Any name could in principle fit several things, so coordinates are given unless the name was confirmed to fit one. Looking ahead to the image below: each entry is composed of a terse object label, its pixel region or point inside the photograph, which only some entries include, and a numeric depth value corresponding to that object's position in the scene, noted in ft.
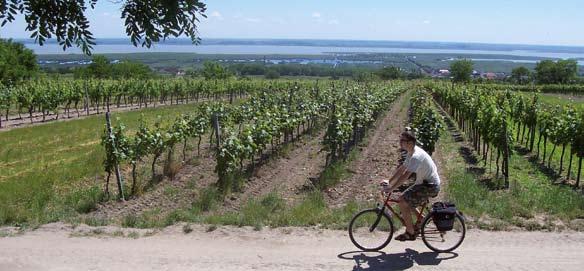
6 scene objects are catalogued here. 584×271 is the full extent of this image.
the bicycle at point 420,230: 22.30
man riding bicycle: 21.50
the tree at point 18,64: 187.52
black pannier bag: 21.81
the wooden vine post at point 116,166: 35.63
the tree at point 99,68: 281.04
